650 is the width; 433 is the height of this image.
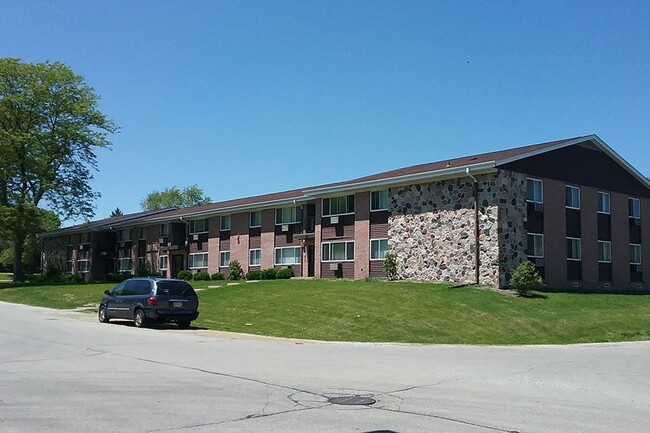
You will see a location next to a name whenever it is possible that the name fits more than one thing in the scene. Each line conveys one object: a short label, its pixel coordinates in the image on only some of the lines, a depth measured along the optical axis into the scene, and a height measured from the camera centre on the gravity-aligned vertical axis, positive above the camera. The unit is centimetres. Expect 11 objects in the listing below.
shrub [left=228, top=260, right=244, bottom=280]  4642 -52
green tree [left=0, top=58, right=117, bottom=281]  5520 +1091
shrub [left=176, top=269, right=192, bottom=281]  5038 -90
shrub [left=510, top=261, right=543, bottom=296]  2945 -59
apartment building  3241 +250
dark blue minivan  2203 -132
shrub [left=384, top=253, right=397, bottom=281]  3569 -17
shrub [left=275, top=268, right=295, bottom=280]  4228 -64
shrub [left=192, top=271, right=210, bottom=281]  4728 -97
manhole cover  901 -191
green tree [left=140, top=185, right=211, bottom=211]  11475 +1144
